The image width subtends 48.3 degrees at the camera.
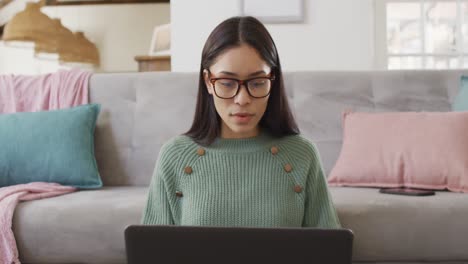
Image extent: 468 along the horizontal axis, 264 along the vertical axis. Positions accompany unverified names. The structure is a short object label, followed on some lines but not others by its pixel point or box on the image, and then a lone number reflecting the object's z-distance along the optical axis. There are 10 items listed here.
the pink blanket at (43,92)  2.02
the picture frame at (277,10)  2.88
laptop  0.62
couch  1.93
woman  0.92
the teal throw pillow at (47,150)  1.78
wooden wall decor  3.17
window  3.18
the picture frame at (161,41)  3.12
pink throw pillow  1.66
